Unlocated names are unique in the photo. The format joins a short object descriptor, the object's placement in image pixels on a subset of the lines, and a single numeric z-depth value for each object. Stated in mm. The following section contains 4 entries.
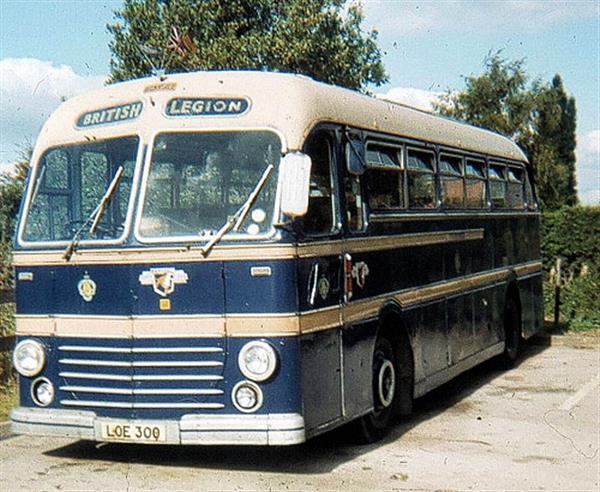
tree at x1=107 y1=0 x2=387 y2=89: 37531
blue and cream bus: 8070
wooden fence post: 21047
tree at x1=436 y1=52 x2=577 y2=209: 54156
